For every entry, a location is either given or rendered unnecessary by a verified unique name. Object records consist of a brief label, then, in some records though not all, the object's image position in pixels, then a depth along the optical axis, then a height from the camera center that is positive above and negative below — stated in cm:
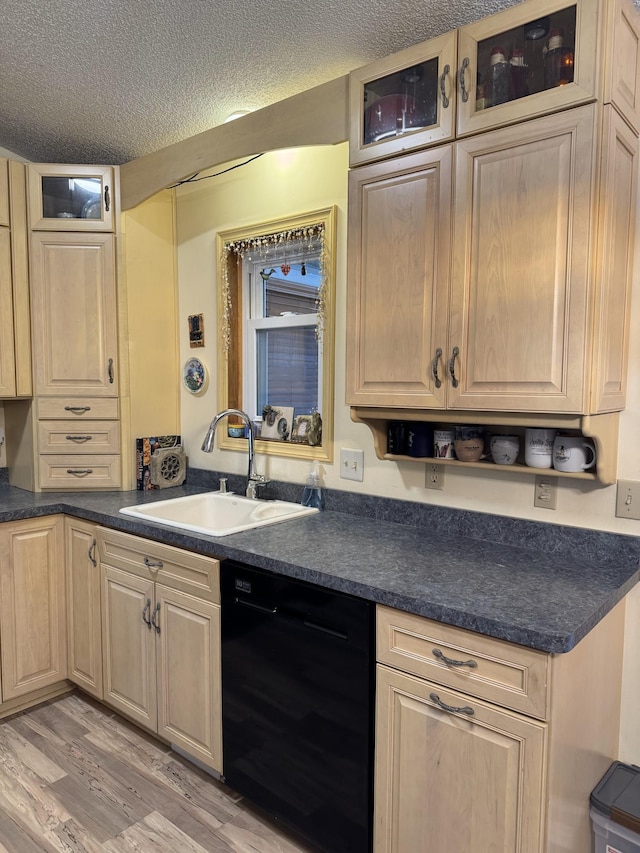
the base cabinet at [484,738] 128 -84
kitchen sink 242 -55
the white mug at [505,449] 179 -20
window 255 +23
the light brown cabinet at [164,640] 197 -94
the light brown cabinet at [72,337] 272 +21
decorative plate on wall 291 +4
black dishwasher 157 -93
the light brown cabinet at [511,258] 144 +34
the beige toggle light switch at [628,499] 166 -33
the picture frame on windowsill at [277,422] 262 -18
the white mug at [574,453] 167 -20
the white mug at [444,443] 193 -20
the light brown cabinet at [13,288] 267 +43
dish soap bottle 238 -44
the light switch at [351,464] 229 -32
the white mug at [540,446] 171 -18
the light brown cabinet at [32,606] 243 -95
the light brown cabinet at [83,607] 243 -95
